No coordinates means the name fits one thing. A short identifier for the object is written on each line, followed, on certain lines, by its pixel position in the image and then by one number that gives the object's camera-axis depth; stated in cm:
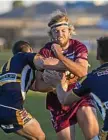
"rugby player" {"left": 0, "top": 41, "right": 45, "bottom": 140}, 1323
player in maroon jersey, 1337
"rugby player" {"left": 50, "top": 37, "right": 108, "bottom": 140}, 1065
